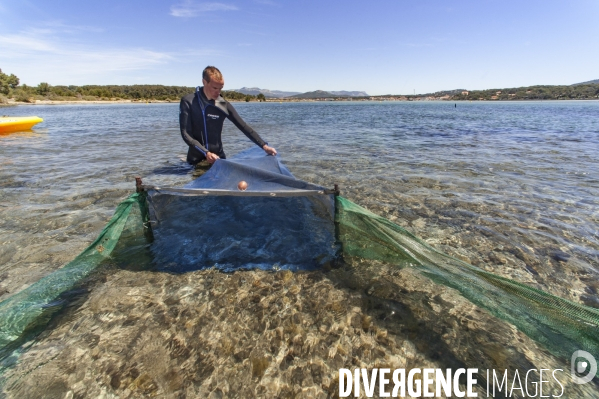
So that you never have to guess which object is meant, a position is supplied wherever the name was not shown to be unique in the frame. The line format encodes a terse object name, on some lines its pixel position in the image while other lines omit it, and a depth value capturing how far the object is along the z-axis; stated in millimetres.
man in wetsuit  6852
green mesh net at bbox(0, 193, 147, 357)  2746
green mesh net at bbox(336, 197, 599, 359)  2471
